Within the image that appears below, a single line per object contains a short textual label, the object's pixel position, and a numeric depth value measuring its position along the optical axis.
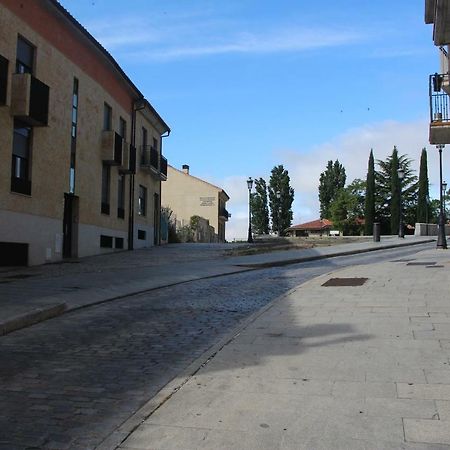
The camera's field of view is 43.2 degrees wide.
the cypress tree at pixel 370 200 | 66.12
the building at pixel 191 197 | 69.81
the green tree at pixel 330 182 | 93.69
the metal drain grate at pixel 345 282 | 12.86
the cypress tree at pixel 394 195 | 65.25
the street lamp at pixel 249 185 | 43.75
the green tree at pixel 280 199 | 89.44
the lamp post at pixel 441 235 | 28.61
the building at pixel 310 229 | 99.50
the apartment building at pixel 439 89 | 15.38
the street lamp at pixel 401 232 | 41.44
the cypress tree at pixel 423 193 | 65.60
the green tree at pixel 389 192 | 70.37
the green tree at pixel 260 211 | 91.25
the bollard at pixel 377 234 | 36.38
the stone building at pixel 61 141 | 17.73
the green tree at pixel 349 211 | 75.12
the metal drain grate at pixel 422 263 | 17.50
